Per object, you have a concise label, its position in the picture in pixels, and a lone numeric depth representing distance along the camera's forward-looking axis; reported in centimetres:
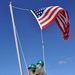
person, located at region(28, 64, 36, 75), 756
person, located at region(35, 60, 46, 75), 776
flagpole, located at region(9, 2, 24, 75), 888
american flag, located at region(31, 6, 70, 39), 1144
